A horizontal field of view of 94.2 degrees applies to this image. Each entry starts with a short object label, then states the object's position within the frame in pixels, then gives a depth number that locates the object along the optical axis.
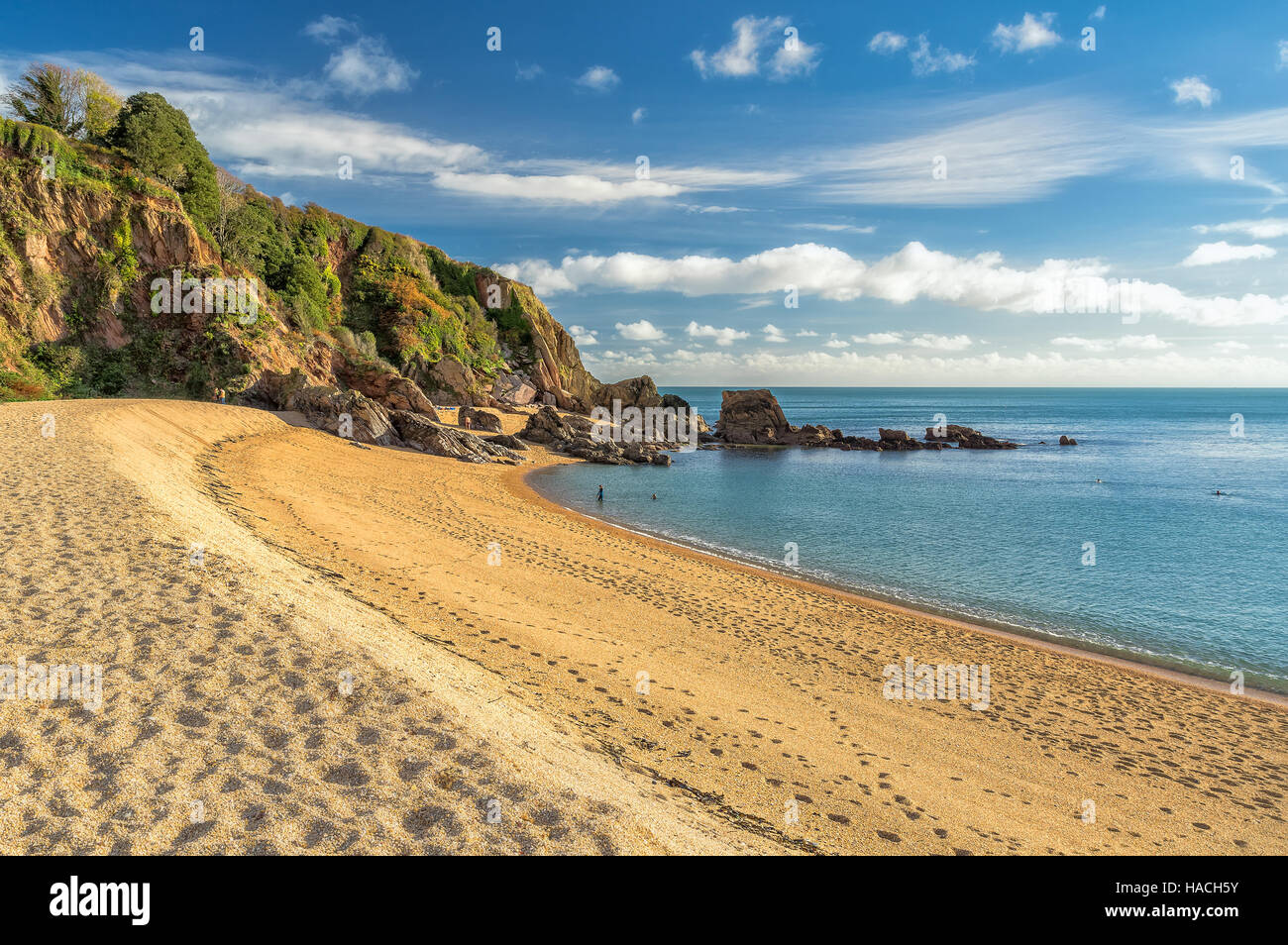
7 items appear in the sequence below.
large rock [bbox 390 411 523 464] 39.94
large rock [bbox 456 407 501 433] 53.62
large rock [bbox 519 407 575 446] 54.91
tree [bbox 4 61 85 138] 34.91
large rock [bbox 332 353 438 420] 44.69
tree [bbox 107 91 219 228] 37.03
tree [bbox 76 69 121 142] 37.41
